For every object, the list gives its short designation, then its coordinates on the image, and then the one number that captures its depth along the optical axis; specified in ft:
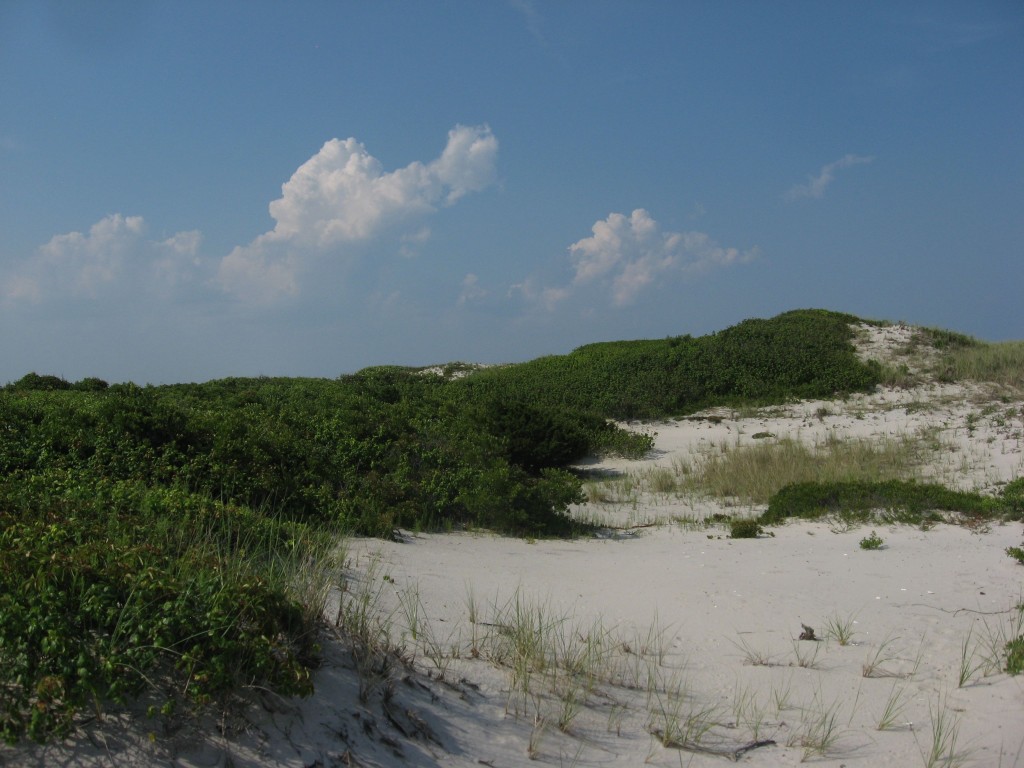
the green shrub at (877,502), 29.09
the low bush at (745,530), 28.68
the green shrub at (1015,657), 15.29
